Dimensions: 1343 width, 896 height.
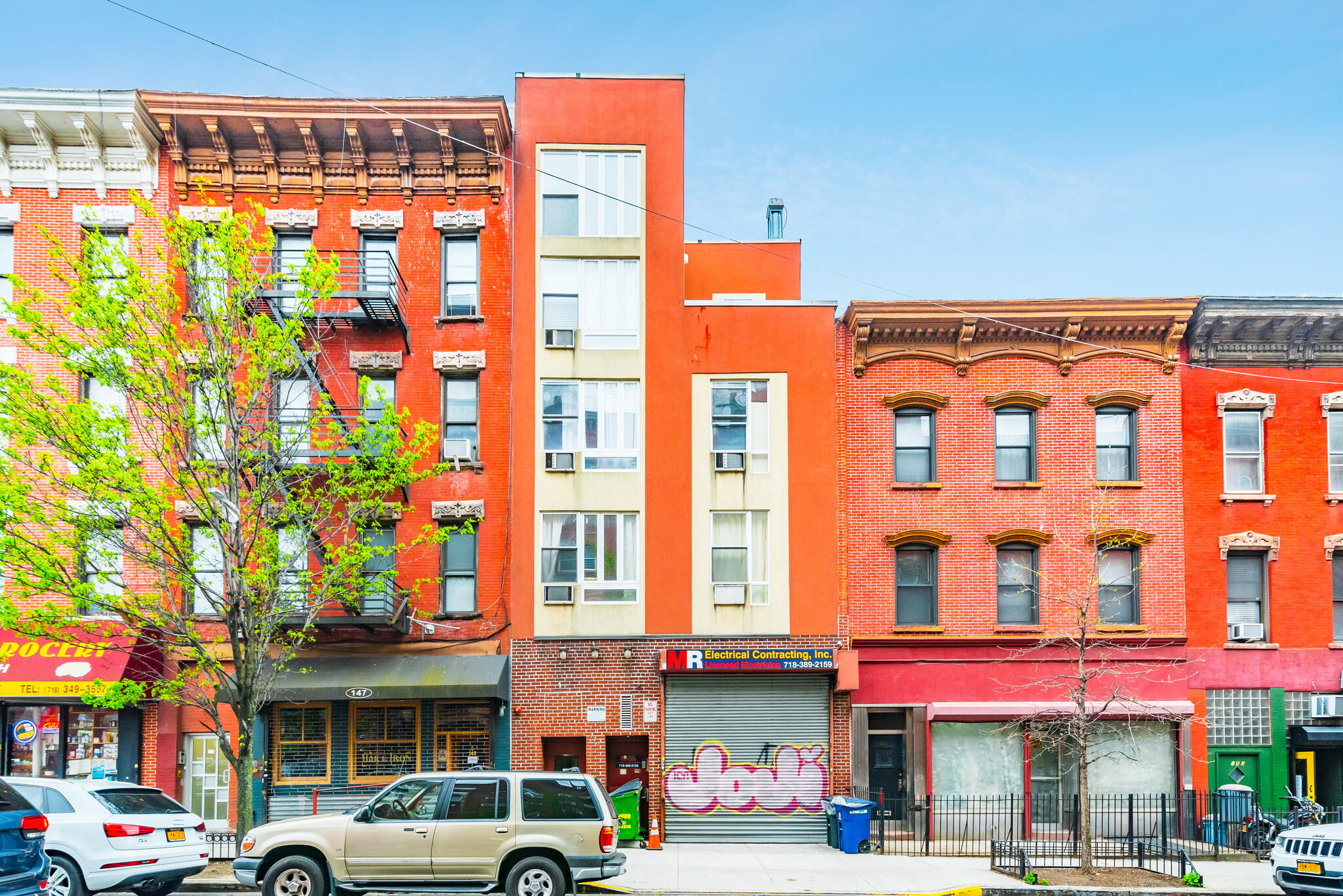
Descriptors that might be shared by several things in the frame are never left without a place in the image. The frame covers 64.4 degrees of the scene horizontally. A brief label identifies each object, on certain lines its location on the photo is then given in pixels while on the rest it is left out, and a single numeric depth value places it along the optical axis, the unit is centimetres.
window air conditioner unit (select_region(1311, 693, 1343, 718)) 2244
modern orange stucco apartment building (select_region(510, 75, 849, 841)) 2162
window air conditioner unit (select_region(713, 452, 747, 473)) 2247
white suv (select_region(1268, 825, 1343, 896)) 1483
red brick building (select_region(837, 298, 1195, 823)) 2238
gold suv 1362
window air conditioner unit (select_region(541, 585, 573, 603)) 2192
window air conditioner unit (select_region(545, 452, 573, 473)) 2227
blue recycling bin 2002
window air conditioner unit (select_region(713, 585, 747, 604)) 2220
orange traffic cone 2049
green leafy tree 1666
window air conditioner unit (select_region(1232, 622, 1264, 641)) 2284
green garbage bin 2052
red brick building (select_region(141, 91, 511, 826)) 2139
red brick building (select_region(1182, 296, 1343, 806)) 2275
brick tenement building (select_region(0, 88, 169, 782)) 2095
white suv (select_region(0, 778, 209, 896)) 1317
